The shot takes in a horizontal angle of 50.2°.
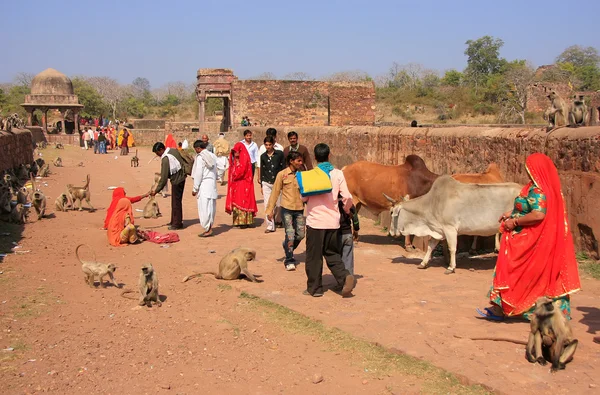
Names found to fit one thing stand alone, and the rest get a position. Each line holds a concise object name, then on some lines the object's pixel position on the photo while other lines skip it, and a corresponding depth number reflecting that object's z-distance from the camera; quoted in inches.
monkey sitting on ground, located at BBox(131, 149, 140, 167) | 1026.3
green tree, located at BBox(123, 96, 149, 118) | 2737.7
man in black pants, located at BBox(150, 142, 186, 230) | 434.9
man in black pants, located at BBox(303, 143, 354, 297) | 272.4
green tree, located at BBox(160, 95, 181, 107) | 3257.1
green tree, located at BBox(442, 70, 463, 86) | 2199.8
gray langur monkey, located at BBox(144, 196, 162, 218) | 504.1
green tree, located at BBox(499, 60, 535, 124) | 1373.0
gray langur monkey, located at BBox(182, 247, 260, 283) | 311.3
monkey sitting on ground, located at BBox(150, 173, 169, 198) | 641.0
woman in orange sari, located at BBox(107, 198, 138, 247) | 398.0
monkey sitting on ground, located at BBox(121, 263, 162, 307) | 266.1
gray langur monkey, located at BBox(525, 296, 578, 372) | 184.9
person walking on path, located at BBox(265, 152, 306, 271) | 323.8
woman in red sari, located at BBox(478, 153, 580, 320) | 220.4
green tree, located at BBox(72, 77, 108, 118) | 2452.0
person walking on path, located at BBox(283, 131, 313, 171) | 406.9
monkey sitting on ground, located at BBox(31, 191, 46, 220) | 484.1
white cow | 299.0
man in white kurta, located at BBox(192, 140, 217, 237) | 421.7
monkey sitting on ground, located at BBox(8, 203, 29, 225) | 463.5
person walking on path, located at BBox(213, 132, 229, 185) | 624.4
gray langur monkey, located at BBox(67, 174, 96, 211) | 532.1
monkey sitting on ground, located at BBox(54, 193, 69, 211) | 534.6
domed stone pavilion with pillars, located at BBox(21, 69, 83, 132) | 1704.0
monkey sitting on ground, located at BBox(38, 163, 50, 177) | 809.9
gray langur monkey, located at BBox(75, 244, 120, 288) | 298.5
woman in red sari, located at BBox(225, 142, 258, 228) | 447.5
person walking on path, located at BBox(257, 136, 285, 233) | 434.4
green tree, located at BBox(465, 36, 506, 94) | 2174.0
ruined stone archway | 1175.0
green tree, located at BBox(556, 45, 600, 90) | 1653.5
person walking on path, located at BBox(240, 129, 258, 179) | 503.8
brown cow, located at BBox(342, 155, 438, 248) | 386.9
